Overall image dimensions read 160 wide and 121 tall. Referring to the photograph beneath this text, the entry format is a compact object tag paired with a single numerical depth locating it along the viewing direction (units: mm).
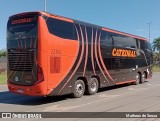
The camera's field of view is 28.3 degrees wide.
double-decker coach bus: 12766
